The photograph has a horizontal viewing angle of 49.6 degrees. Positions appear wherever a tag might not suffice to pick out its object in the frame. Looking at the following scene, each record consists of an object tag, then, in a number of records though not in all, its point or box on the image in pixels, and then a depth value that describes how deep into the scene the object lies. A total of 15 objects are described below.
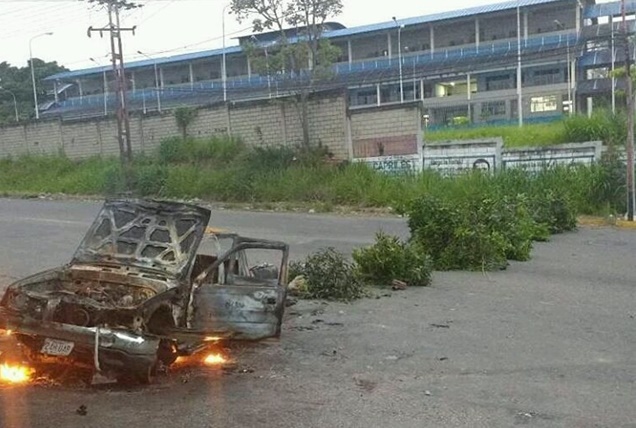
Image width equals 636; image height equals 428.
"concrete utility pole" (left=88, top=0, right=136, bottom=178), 29.33
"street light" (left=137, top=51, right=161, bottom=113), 60.63
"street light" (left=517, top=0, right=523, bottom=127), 45.57
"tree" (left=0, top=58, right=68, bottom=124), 66.38
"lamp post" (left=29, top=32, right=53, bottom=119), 62.19
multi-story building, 48.62
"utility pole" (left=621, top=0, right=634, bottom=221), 18.31
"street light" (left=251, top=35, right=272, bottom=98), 26.39
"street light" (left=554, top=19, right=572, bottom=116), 48.50
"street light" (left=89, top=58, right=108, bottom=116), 53.10
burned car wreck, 5.44
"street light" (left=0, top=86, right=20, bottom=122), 60.96
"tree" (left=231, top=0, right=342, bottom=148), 26.02
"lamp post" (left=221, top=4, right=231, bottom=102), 54.93
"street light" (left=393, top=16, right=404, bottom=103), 52.44
